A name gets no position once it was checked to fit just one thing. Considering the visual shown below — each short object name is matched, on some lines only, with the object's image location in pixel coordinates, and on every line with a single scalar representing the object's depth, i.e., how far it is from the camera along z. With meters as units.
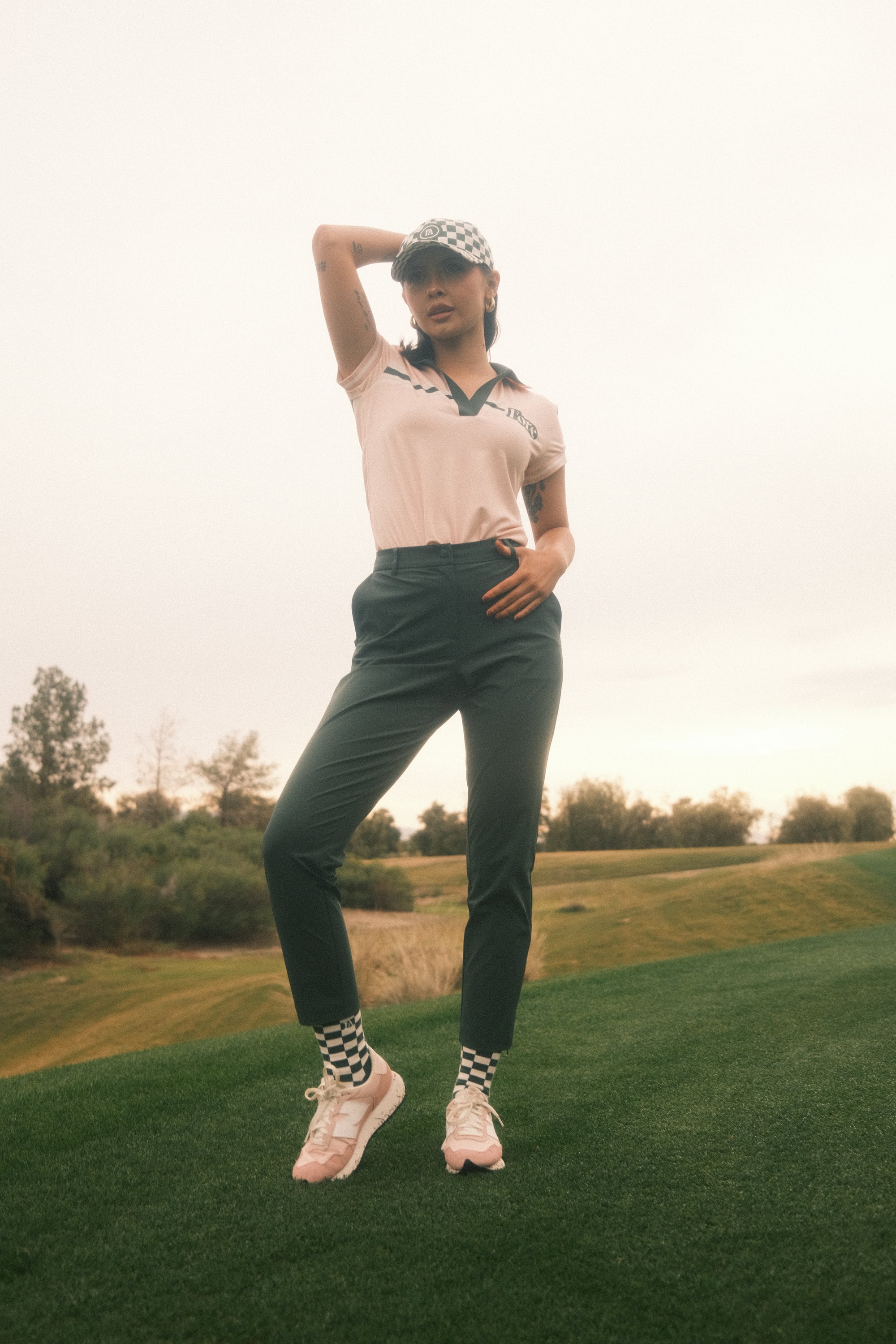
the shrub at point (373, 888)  16.31
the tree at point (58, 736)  28.12
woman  1.73
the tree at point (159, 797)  22.70
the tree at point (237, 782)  22.12
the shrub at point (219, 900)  13.40
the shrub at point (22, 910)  11.75
